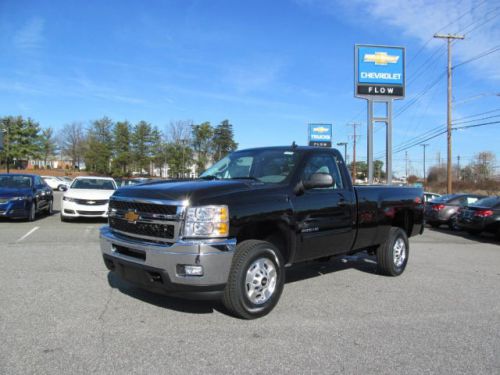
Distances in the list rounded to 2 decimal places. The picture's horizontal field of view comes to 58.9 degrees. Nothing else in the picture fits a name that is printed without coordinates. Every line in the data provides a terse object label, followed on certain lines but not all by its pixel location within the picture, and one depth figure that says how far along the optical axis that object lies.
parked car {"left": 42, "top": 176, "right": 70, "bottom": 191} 43.22
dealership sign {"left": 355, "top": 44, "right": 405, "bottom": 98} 23.42
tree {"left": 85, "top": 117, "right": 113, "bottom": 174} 73.31
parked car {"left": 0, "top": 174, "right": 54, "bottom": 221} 13.10
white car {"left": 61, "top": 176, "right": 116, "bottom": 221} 13.54
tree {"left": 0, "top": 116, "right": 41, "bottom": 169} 68.19
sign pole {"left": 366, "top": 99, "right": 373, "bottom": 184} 23.74
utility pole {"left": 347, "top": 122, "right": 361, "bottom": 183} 69.50
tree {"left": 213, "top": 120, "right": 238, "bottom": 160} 70.94
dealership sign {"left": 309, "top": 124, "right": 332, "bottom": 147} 39.78
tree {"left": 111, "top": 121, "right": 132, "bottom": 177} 72.44
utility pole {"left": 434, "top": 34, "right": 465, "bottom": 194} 31.70
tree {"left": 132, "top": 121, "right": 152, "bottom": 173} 72.19
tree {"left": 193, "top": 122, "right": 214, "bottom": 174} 69.75
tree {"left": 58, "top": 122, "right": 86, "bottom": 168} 91.00
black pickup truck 4.37
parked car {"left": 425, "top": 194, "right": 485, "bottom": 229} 16.31
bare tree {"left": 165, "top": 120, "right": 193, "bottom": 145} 71.88
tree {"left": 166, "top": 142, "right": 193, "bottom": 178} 68.69
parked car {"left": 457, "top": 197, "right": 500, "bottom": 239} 12.85
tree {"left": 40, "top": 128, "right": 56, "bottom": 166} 73.01
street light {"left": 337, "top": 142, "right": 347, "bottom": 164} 75.75
